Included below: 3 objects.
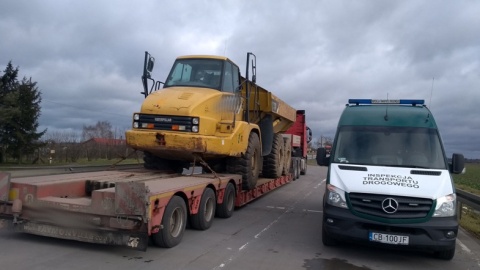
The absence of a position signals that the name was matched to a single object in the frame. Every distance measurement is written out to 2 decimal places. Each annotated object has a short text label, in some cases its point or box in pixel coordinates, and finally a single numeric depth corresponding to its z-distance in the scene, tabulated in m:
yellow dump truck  8.76
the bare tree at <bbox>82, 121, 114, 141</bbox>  74.93
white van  6.32
